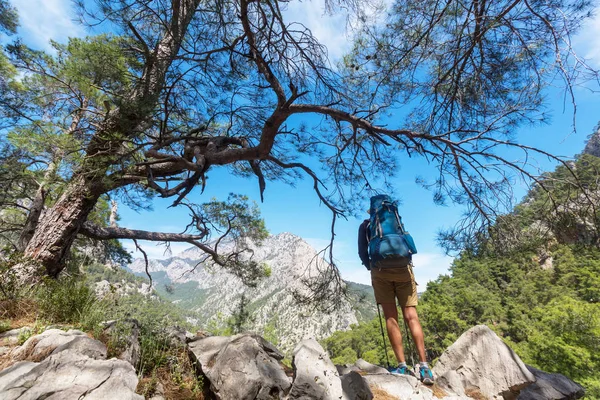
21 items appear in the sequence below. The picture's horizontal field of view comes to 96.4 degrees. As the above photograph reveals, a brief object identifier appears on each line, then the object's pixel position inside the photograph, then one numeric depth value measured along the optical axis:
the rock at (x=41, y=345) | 1.68
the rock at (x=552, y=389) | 2.62
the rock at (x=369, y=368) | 2.78
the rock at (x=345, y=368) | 2.68
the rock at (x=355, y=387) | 1.95
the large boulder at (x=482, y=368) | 2.35
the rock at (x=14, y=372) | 1.27
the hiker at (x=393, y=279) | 2.41
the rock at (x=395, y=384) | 2.15
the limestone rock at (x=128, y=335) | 2.05
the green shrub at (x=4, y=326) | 2.17
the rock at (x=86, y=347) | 1.64
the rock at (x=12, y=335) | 1.98
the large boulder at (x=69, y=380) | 1.24
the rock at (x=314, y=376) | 1.78
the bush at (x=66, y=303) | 2.48
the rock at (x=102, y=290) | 3.03
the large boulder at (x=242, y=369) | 1.76
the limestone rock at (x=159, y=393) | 1.82
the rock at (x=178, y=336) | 2.47
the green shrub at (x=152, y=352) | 2.15
